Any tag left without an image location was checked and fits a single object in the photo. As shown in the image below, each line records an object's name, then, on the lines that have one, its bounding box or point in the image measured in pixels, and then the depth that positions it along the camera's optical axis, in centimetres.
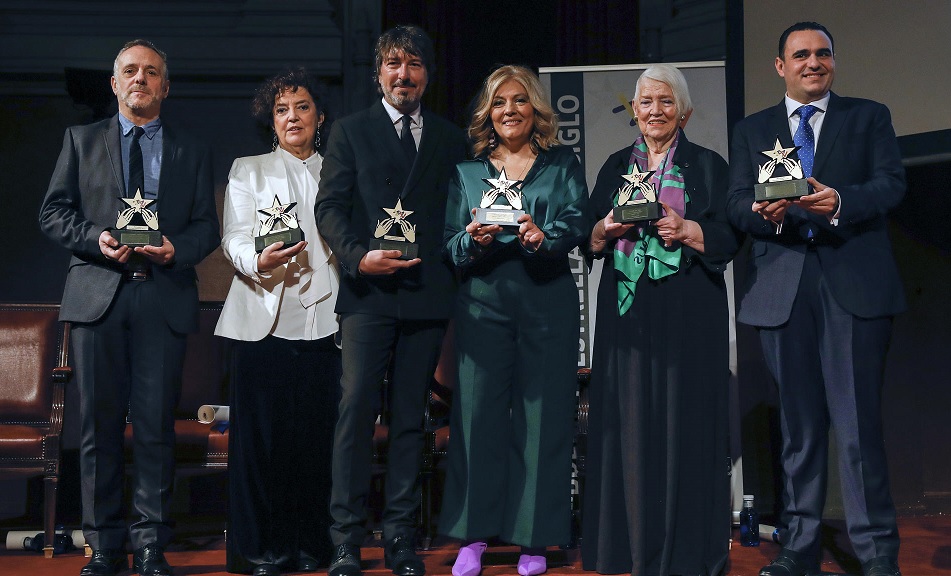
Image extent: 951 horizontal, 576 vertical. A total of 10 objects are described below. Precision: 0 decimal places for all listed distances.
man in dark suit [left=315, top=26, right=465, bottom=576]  327
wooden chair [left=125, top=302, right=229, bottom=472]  472
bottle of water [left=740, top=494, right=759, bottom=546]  409
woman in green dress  331
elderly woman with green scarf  319
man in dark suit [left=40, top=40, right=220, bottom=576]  331
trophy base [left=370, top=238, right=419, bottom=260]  320
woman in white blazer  340
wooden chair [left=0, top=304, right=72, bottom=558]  406
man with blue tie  311
